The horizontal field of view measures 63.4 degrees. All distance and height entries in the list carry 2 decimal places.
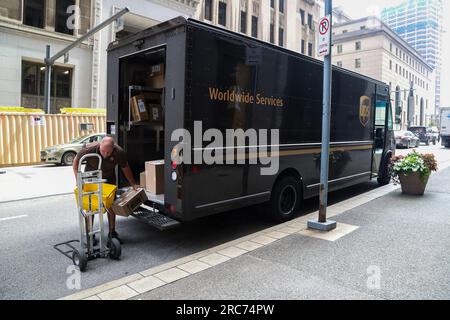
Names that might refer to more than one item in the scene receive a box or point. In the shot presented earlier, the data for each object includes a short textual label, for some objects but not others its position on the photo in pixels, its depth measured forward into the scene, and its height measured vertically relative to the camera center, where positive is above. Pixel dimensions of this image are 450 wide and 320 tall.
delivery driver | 5.09 -0.31
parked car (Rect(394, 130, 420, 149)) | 30.94 +0.45
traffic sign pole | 5.76 +0.52
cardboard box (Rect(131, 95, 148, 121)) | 6.41 +0.55
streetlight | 17.78 +3.56
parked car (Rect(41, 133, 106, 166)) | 16.08 -0.68
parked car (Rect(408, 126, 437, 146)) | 40.66 +1.31
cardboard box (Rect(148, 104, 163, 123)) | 6.67 +0.50
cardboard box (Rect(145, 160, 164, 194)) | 5.57 -0.56
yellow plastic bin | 4.55 -0.74
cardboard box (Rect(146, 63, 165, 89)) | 6.46 +1.13
